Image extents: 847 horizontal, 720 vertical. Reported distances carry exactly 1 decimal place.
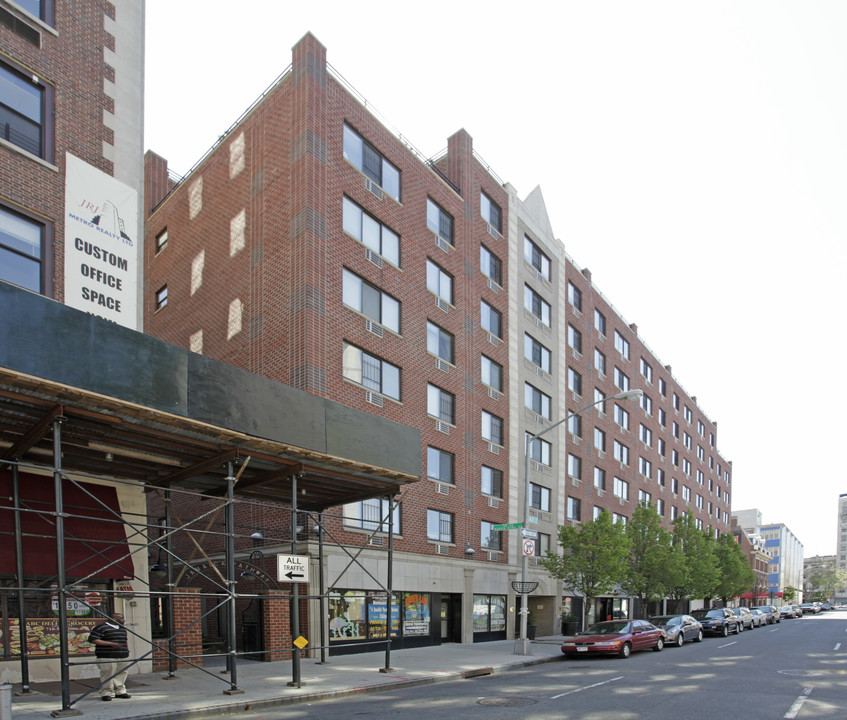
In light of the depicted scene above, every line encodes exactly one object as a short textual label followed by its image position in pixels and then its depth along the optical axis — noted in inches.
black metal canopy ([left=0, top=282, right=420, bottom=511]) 426.9
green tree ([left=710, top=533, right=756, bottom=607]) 2336.6
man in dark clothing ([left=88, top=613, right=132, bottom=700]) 497.0
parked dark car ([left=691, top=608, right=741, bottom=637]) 1472.7
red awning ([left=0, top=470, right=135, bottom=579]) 558.6
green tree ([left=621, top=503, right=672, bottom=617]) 1502.2
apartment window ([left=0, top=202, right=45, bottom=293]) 538.0
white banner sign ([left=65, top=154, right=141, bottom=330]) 582.9
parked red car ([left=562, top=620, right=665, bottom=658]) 929.5
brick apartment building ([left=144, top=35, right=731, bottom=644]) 929.5
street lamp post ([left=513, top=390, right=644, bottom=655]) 946.1
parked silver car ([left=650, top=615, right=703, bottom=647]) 1176.5
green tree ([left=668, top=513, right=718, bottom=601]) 1812.3
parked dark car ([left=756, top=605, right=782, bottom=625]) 2153.1
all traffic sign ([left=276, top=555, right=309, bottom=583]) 565.6
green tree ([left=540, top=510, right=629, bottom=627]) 1221.7
